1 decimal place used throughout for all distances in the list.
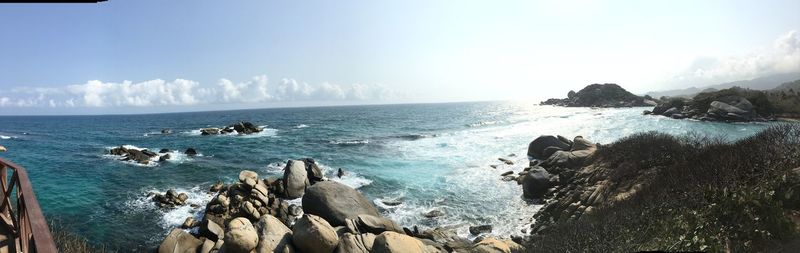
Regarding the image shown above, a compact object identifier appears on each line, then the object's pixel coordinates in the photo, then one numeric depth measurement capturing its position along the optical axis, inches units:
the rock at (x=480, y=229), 642.8
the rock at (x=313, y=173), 986.1
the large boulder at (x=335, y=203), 644.1
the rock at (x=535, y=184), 807.7
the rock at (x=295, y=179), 865.8
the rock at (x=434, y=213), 732.2
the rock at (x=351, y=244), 469.1
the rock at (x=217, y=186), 899.4
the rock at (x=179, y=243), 528.7
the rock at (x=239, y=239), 469.7
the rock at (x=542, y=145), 1218.9
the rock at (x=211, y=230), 581.5
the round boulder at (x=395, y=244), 450.3
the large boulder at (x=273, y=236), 482.0
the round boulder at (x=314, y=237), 467.2
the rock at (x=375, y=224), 560.4
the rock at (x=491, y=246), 482.3
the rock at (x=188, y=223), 674.1
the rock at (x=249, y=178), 815.1
